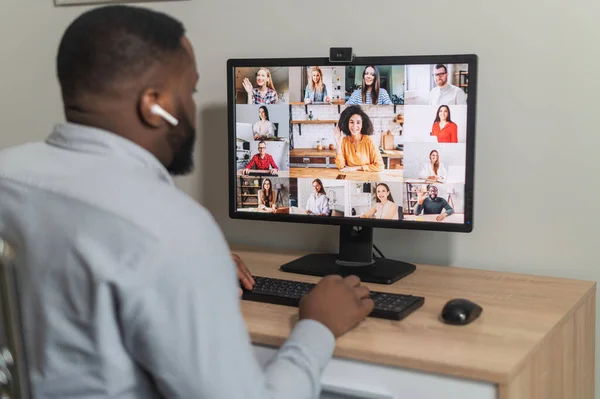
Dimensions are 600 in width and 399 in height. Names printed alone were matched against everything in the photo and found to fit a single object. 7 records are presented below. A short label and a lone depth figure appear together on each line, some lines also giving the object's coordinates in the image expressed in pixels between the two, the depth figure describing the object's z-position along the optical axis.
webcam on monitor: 1.67
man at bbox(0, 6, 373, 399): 0.89
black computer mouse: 1.35
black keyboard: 1.39
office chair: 0.80
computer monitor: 1.62
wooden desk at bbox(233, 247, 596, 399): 1.20
